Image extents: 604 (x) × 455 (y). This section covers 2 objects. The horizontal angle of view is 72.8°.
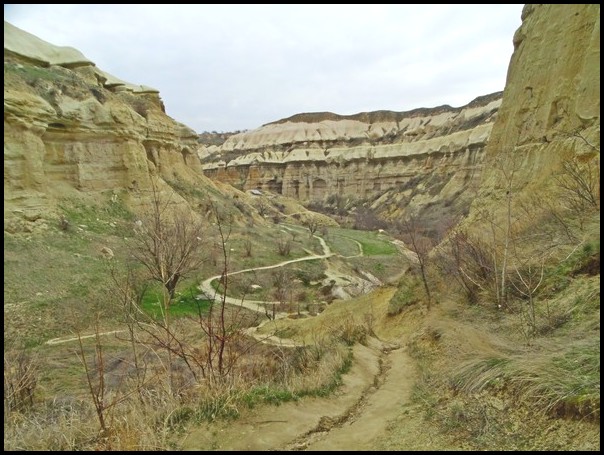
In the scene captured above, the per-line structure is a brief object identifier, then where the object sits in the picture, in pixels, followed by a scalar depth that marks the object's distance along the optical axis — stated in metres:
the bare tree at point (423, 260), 11.73
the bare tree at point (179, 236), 18.24
